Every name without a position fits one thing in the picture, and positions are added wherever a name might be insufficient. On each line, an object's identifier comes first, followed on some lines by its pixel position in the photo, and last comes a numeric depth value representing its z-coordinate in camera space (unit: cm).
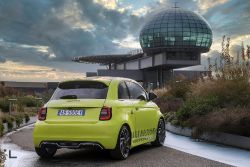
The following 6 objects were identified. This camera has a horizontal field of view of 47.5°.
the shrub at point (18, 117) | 1233
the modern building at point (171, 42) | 6316
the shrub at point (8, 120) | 1117
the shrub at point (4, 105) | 1546
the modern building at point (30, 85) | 8686
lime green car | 558
